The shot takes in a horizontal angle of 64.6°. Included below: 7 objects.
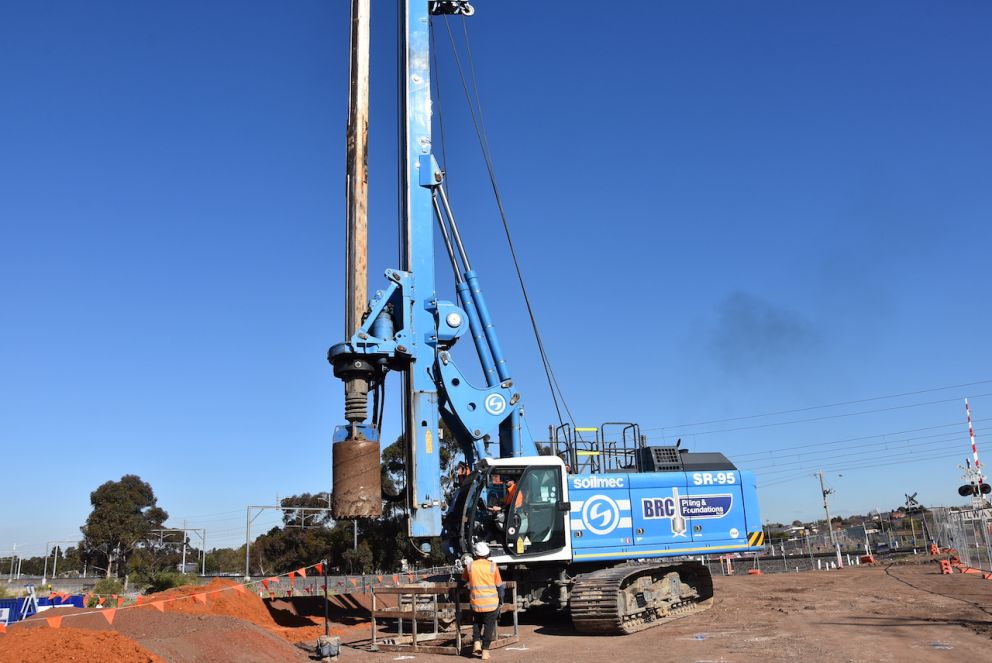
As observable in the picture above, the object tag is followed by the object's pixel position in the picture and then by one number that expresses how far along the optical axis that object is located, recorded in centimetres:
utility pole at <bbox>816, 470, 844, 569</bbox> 6347
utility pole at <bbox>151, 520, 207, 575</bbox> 5954
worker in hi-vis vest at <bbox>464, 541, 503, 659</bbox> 1116
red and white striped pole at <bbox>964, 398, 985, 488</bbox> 3108
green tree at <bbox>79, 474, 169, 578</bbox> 5822
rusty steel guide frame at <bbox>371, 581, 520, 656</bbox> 1196
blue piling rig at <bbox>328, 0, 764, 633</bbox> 1341
